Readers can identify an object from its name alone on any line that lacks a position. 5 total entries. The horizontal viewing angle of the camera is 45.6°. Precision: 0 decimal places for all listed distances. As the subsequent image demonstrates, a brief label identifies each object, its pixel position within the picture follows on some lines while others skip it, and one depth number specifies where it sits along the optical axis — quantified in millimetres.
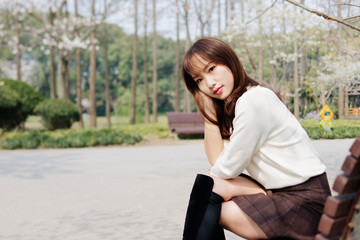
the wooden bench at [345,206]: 1233
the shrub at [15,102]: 14452
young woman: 1859
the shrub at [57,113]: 15117
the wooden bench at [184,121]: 13844
